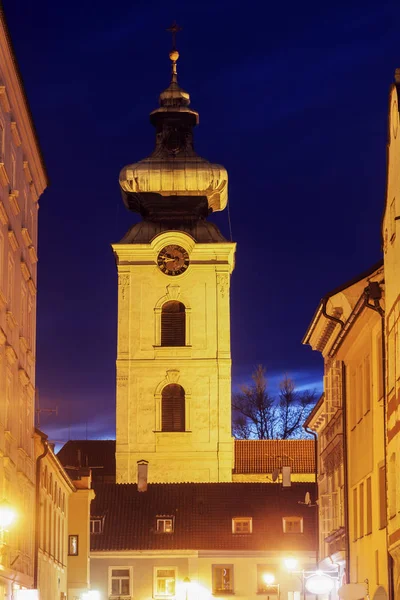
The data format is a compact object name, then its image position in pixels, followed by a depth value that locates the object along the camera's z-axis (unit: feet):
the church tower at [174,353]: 272.72
